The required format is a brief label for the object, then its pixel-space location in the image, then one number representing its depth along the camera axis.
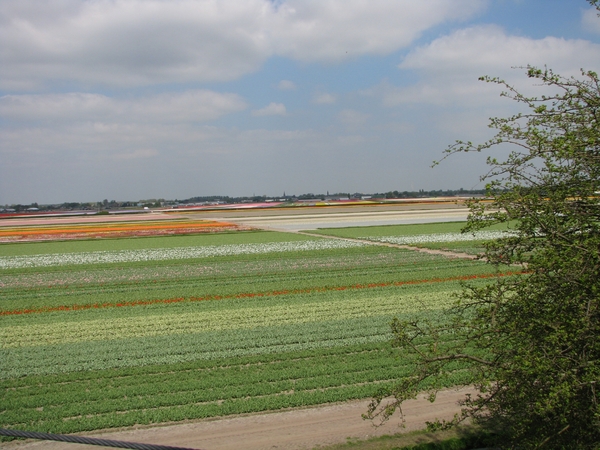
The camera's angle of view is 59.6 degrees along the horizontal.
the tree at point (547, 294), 6.00
